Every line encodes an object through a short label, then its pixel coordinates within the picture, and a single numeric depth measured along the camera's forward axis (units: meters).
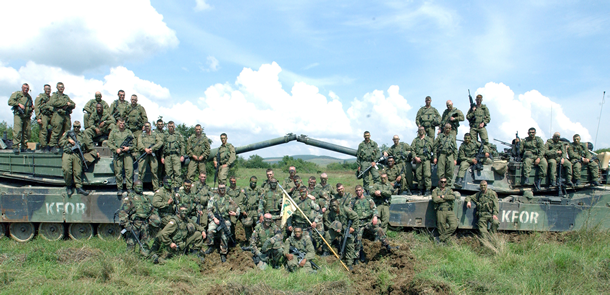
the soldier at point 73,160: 10.32
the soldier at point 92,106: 11.31
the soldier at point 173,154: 10.72
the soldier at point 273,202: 9.66
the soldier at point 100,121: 11.20
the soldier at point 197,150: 11.10
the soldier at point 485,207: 9.80
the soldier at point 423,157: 10.73
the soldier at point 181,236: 8.57
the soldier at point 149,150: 10.49
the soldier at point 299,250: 8.02
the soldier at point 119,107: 11.59
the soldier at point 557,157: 10.76
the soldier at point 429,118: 11.71
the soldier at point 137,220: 8.66
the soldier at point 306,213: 8.97
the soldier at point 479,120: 11.37
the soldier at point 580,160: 10.88
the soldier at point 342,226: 8.45
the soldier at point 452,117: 11.55
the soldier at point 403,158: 11.00
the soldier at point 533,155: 10.73
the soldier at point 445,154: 10.55
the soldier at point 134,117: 11.58
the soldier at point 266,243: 8.12
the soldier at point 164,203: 8.95
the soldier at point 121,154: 10.35
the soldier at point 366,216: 8.76
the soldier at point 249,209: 9.45
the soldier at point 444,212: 9.83
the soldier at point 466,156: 10.72
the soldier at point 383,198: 9.66
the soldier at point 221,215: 8.84
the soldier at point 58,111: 11.38
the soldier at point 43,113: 11.34
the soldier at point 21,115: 11.58
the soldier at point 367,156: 10.96
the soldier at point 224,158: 10.92
